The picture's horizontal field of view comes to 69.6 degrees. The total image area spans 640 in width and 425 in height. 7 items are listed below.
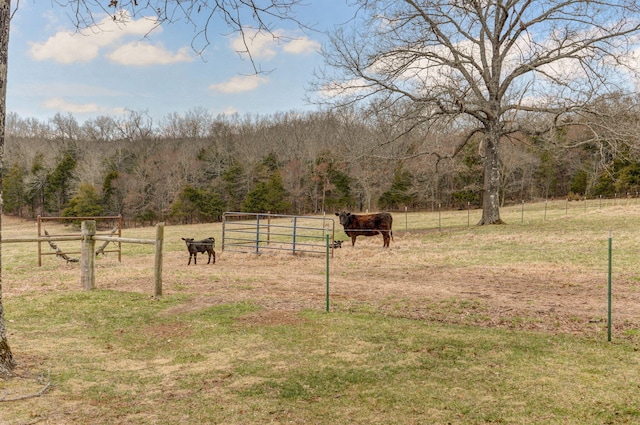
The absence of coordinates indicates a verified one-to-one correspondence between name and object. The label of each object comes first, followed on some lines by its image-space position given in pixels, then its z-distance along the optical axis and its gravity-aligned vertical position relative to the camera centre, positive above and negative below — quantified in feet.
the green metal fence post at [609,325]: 17.95 -4.48
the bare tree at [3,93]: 13.66 +3.34
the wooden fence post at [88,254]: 27.68 -2.98
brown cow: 56.08 -1.82
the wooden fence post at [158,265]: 25.77 -3.34
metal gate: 51.29 -4.86
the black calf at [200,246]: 44.78 -3.88
